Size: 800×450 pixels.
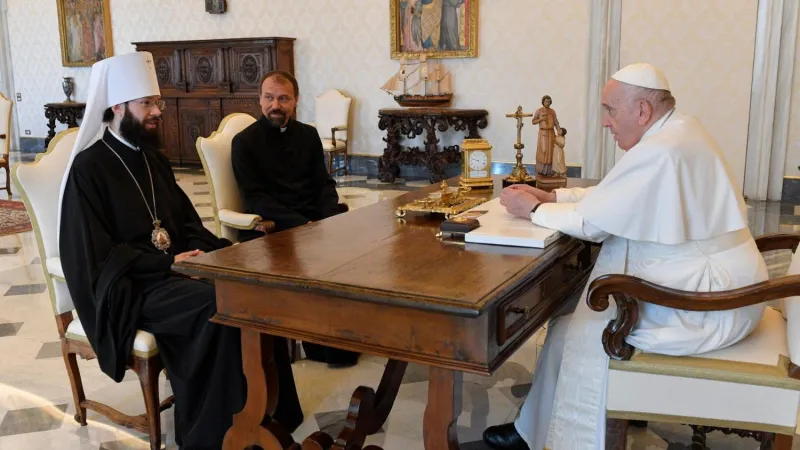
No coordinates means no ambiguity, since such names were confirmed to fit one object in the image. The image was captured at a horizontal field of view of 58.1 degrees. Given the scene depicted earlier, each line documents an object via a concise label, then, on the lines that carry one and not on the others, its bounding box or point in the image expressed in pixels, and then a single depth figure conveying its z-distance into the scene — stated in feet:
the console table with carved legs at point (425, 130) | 30.27
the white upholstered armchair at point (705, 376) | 6.73
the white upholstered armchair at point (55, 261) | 9.61
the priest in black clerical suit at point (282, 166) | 13.05
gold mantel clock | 11.62
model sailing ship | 31.20
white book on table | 7.47
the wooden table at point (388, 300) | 6.05
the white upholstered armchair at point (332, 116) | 32.83
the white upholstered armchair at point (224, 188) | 12.44
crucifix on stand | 11.72
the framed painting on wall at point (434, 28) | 30.78
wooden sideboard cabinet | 34.35
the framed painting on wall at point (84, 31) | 40.73
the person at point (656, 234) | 7.22
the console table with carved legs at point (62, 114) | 41.32
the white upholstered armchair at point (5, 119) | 27.45
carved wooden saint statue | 11.46
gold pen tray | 9.35
